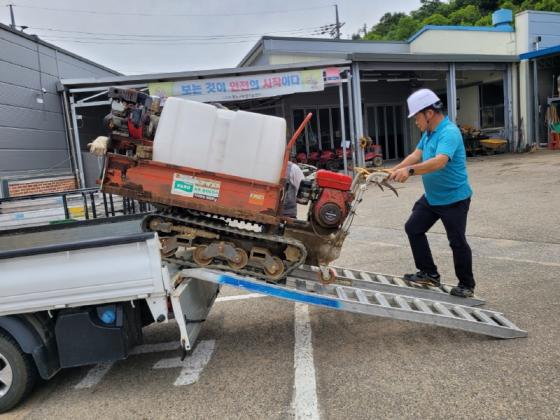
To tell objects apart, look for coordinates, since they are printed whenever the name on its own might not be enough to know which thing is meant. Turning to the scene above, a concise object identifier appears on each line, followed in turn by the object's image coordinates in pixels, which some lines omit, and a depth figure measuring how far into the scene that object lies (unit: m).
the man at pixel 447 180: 4.29
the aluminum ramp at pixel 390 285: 4.46
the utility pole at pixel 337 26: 58.28
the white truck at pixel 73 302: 3.37
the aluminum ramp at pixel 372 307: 3.84
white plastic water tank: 4.03
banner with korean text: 15.29
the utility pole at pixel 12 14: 39.14
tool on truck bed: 4.04
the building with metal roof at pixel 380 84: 15.43
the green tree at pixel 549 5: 34.50
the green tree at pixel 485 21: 39.06
